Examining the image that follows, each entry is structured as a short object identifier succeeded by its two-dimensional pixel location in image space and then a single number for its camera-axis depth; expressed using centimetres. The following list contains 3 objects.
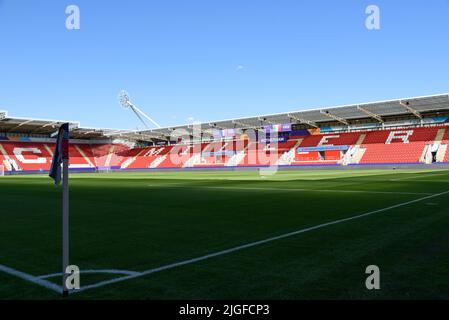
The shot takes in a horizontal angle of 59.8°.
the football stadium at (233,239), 475
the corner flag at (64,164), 468
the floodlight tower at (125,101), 11662
